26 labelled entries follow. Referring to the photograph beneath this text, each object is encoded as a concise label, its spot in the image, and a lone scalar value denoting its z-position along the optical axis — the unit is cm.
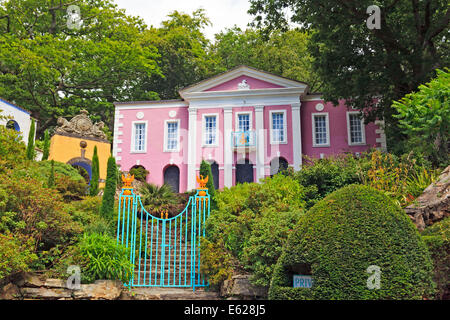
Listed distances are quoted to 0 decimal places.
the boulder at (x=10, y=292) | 738
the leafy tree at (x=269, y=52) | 3008
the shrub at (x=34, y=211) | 840
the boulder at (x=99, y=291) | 764
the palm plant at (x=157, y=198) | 1555
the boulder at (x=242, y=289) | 762
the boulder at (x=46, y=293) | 764
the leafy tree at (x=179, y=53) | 3234
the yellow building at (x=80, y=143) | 1892
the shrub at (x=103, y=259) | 800
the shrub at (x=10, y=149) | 1091
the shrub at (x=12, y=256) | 711
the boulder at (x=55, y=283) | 778
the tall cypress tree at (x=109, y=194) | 1107
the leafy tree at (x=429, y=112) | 863
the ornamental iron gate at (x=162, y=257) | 916
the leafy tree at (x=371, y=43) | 1469
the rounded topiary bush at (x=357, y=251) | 499
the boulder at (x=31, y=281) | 782
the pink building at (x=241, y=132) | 2339
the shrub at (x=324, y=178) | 1208
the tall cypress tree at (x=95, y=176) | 1543
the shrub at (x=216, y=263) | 854
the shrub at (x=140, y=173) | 2375
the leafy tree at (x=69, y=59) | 2620
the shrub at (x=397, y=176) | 974
